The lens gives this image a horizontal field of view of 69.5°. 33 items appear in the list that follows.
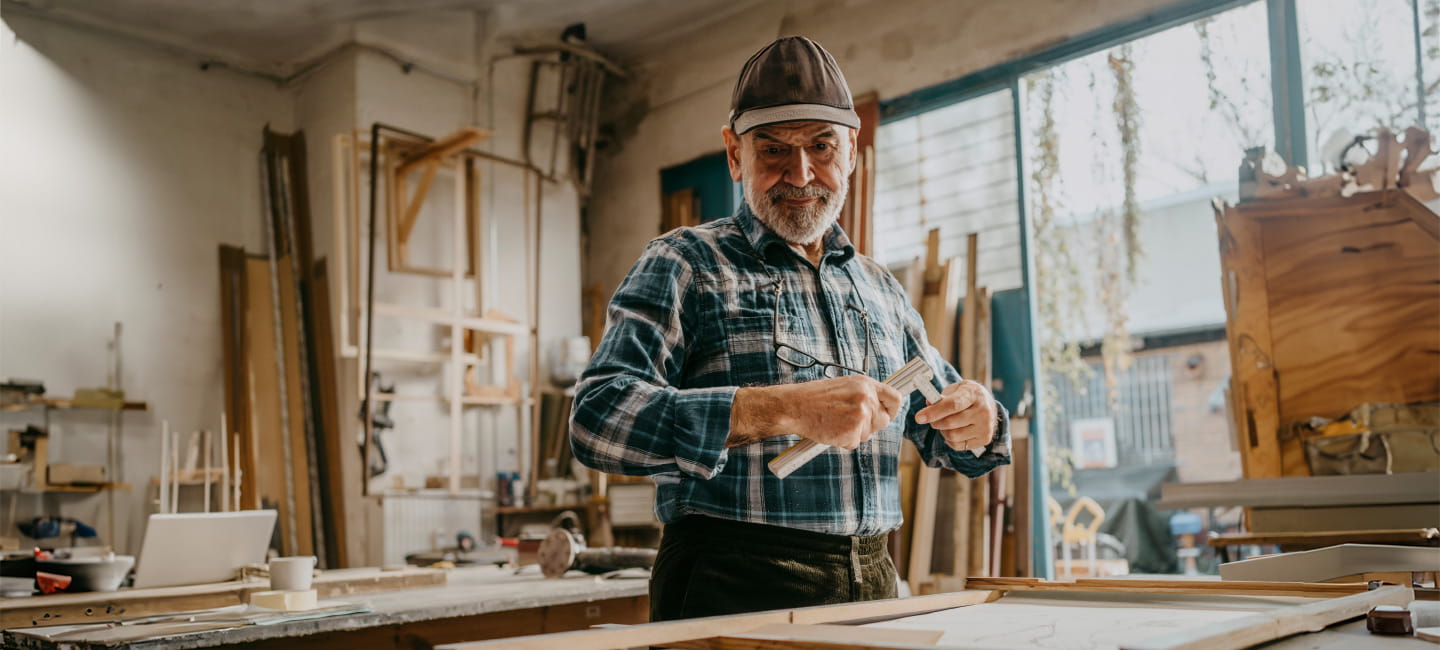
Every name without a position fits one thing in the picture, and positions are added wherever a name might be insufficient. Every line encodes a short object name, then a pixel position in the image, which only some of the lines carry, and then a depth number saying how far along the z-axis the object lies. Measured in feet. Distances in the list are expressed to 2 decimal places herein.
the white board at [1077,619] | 3.51
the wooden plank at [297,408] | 18.76
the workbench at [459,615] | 6.98
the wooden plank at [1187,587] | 4.63
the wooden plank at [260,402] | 18.76
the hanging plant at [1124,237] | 15.72
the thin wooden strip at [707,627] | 2.97
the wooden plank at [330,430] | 18.89
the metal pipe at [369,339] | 17.17
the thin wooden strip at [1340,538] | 7.39
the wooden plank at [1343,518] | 7.95
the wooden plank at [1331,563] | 5.54
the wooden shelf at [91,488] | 16.66
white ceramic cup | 8.33
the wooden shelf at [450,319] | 18.21
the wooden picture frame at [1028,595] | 3.01
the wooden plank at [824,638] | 2.96
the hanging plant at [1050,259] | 16.49
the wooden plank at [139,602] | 7.98
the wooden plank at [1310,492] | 7.93
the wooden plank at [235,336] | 19.20
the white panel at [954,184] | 16.51
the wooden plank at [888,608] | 3.85
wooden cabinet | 9.53
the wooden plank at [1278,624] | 2.88
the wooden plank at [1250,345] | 9.88
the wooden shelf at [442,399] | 17.92
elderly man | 4.55
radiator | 18.11
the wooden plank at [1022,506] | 15.14
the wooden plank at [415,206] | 19.07
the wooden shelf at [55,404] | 16.76
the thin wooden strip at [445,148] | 18.12
